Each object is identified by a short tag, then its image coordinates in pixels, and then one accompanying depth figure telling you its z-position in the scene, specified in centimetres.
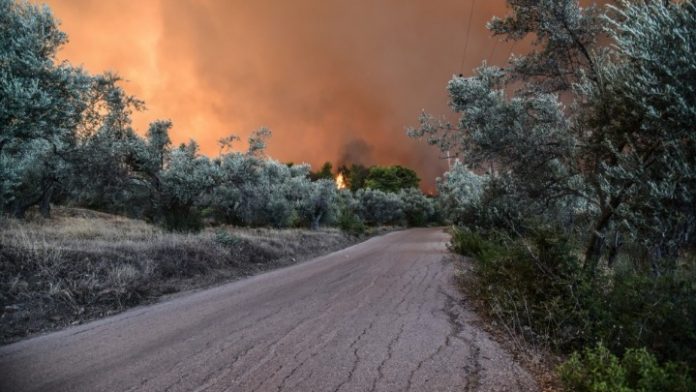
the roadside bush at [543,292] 599
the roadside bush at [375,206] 6906
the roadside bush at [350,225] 4210
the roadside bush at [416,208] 7881
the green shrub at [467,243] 1614
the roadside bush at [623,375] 399
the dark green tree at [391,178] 11088
